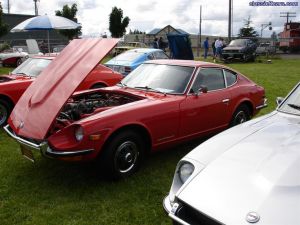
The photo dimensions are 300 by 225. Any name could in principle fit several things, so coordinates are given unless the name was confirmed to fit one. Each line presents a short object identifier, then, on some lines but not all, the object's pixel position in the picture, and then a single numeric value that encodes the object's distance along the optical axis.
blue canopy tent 15.54
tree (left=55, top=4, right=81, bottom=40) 35.25
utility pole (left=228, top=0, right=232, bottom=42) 30.44
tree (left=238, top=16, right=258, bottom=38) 58.80
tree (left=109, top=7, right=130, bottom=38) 39.59
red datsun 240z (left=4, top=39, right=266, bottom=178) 4.21
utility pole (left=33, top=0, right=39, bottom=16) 48.20
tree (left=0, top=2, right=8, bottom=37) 24.88
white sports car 2.25
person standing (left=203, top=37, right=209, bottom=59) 26.67
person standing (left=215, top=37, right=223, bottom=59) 26.53
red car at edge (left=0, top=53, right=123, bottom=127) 7.20
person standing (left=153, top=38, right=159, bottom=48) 27.17
